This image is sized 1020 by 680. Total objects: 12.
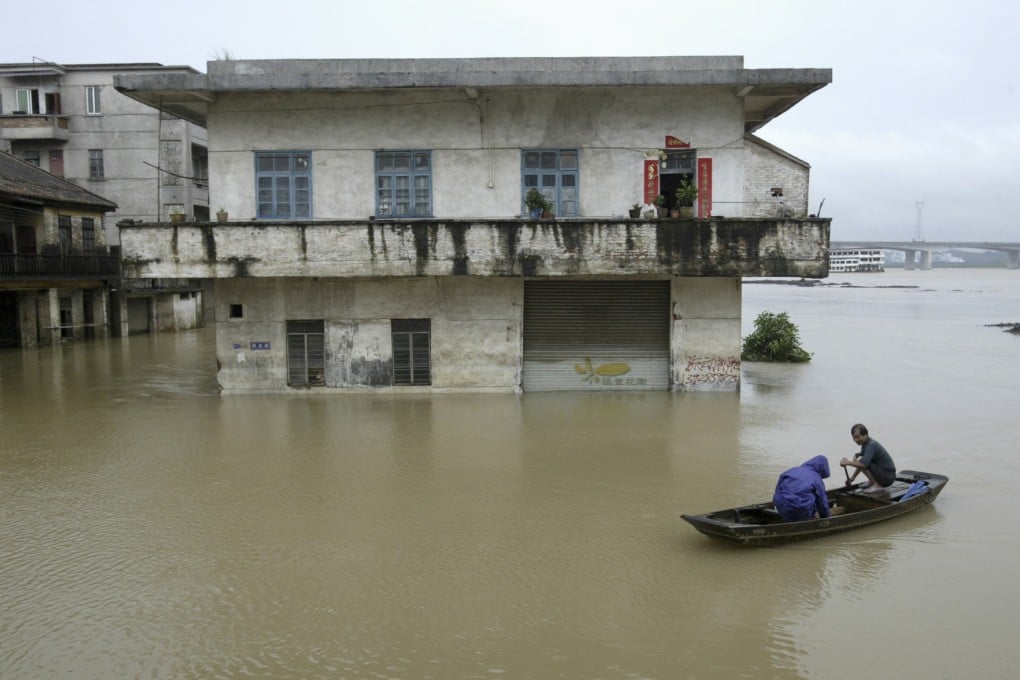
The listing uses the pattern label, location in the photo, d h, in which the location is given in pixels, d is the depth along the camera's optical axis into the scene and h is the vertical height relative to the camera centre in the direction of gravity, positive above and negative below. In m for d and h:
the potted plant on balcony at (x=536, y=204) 15.81 +1.61
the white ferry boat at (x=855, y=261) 150.25 +3.53
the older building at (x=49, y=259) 26.59 +1.13
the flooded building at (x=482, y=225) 15.71 +1.20
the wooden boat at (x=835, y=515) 7.89 -2.50
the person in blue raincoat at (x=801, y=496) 8.12 -2.22
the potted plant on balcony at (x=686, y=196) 15.74 +1.71
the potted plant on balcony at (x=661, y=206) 15.82 +1.53
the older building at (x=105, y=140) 33.50 +6.49
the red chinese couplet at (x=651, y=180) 16.36 +2.11
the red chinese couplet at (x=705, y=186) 16.33 +1.97
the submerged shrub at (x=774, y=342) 23.75 -1.87
